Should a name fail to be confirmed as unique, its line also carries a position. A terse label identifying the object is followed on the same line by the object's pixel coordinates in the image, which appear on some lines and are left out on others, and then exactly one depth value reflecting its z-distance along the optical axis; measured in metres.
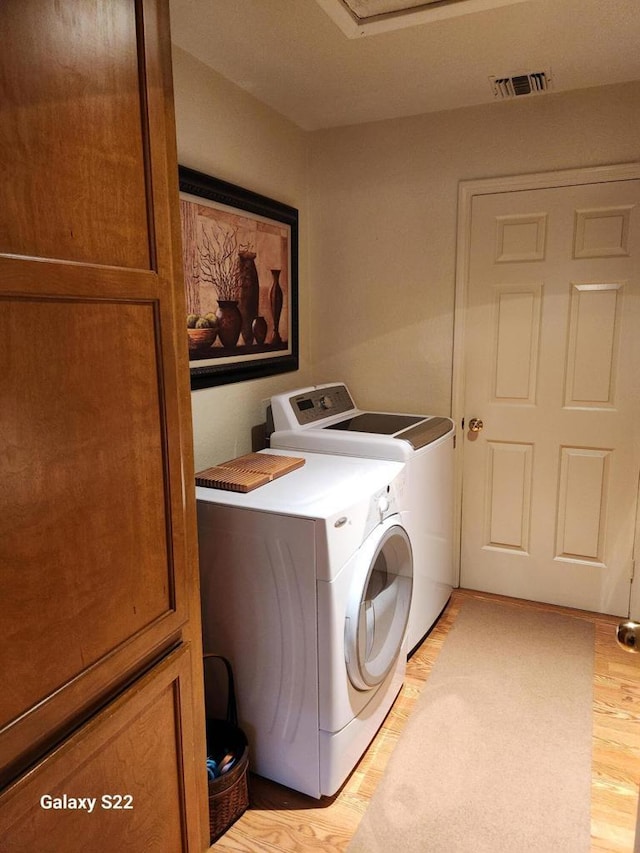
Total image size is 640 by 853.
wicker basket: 1.63
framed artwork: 2.18
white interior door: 2.55
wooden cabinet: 0.92
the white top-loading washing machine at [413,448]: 2.29
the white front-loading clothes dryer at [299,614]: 1.66
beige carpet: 1.63
